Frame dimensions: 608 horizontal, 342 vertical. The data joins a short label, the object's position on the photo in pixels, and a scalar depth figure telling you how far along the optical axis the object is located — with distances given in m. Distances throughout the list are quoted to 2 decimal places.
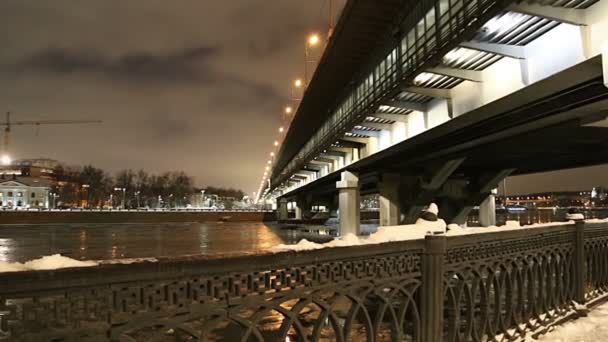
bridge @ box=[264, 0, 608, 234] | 10.96
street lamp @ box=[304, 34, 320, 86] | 37.11
